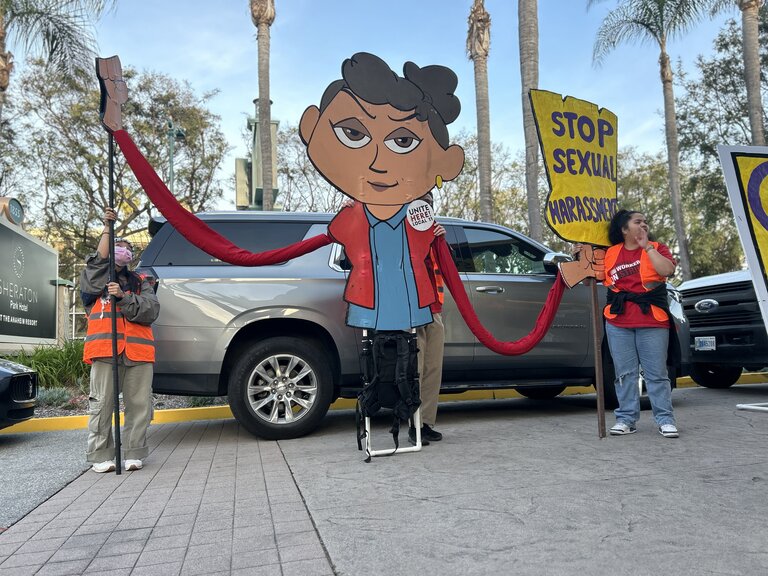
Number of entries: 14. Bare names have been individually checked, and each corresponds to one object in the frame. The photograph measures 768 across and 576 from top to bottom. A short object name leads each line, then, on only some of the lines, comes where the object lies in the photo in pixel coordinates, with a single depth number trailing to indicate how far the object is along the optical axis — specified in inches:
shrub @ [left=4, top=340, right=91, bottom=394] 336.5
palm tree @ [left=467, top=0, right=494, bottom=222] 599.5
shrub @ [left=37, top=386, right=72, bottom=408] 303.7
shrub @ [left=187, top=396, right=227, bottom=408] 309.0
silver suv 214.7
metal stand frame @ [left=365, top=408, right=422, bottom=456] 184.4
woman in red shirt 204.2
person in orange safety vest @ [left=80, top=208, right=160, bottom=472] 185.3
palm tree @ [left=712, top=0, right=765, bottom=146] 616.1
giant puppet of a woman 184.4
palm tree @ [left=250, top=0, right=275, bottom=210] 547.2
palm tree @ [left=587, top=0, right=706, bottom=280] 658.8
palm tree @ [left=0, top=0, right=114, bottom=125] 570.9
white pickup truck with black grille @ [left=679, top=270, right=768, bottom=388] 298.8
